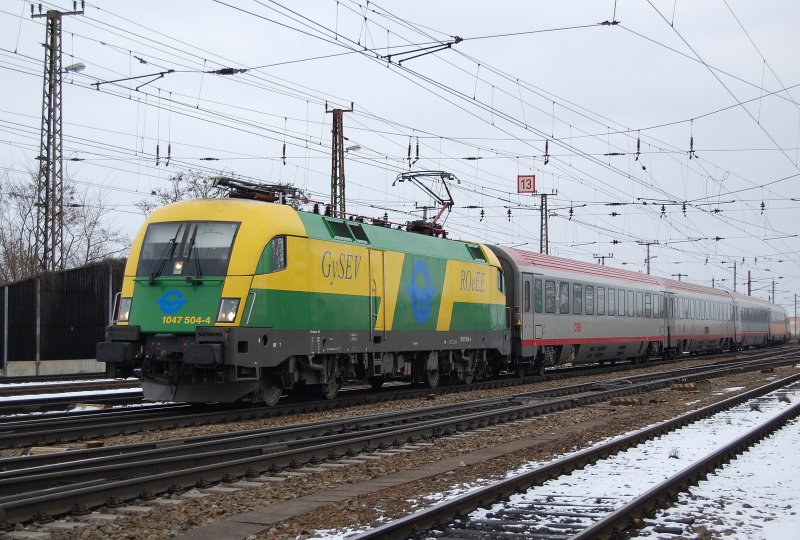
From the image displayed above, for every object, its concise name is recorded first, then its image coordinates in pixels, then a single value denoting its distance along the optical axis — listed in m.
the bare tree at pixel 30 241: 44.03
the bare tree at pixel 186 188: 48.03
